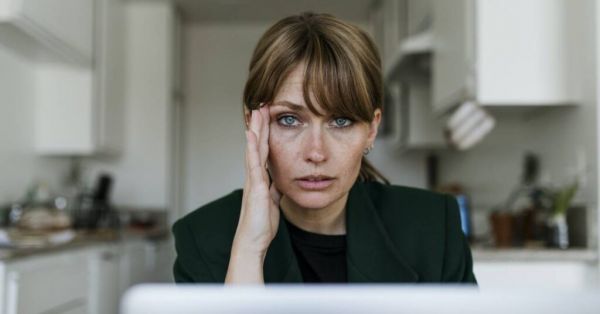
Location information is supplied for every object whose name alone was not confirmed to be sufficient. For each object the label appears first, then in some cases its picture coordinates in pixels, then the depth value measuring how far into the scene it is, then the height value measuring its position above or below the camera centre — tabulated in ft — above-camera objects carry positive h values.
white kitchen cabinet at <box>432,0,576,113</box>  9.36 +1.31
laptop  1.60 -0.29
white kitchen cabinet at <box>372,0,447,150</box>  12.62 +1.60
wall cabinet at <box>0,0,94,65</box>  9.93 +1.90
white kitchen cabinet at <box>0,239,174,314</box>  8.32 -1.59
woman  3.89 -0.21
